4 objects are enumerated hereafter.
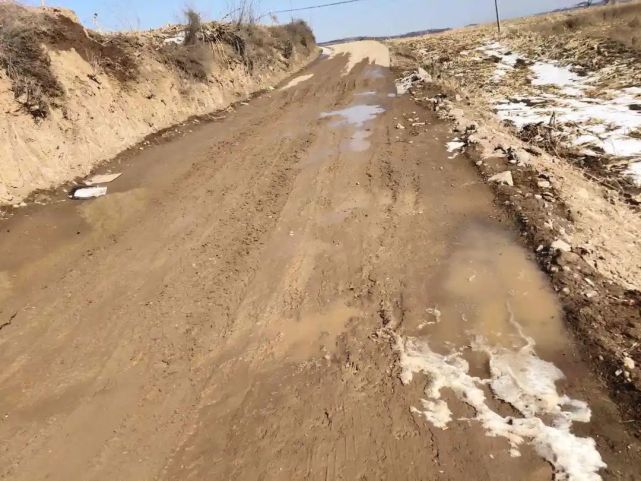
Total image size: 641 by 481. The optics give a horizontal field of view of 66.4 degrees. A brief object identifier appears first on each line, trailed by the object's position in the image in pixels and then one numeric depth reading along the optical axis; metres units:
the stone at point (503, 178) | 6.75
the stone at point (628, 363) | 3.55
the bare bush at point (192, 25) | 15.48
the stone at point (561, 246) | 5.05
